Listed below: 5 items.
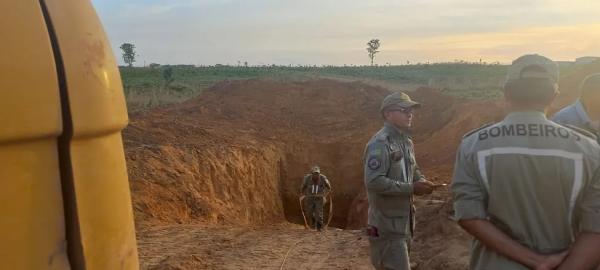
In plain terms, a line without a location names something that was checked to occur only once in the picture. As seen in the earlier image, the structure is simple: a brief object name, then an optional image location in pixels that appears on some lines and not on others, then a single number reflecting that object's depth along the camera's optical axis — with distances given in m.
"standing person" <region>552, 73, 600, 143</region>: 4.51
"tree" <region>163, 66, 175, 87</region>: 45.03
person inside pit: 12.67
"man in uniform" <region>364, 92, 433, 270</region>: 4.36
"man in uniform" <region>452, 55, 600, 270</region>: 2.43
